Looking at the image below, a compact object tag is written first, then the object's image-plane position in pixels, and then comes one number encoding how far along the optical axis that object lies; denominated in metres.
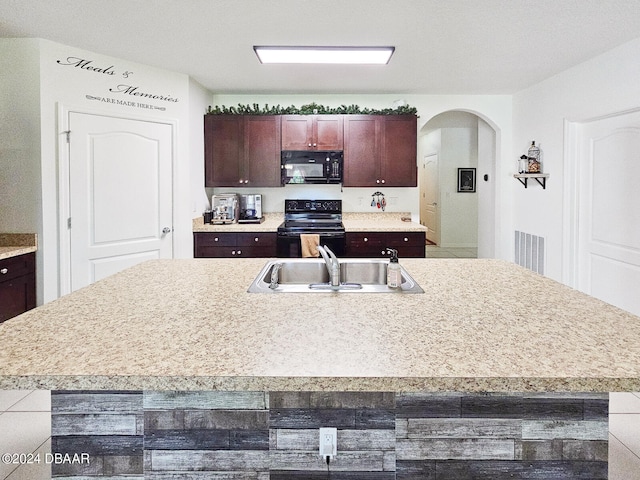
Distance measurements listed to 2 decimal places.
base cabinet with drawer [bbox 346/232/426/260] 4.75
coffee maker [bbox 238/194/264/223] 5.17
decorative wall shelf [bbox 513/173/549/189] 4.68
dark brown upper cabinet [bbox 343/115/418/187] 5.00
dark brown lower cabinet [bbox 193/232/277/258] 4.71
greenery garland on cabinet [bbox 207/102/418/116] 5.00
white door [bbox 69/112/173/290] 3.72
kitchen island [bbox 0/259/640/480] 1.06
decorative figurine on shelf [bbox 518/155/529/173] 4.90
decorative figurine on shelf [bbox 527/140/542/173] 4.79
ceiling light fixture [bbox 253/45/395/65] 3.34
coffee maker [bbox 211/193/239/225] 5.07
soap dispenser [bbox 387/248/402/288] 1.95
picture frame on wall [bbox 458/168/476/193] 8.62
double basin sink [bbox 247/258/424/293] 2.43
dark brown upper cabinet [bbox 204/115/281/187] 5.00
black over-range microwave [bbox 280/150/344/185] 5.04
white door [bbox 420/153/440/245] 8.95
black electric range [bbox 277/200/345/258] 4.69
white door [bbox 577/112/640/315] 3.63
